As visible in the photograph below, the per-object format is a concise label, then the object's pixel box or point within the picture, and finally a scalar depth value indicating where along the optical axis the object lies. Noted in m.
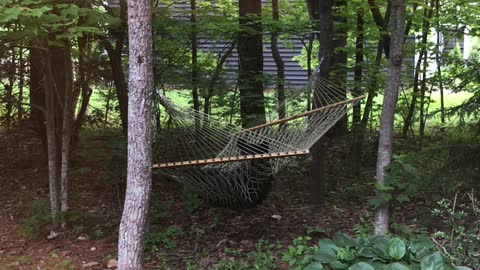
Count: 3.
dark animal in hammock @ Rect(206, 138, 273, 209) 3.97
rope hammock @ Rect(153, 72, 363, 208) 3.85
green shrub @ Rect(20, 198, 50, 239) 4.54
